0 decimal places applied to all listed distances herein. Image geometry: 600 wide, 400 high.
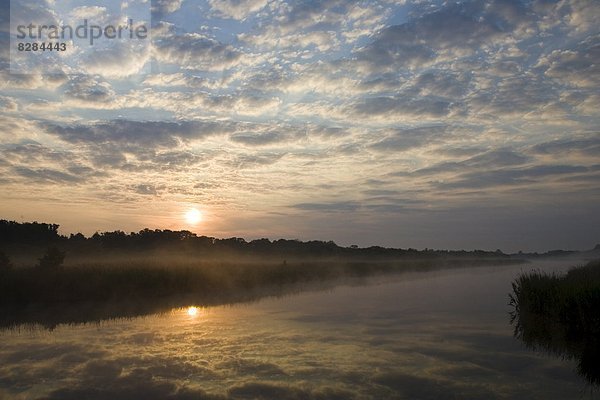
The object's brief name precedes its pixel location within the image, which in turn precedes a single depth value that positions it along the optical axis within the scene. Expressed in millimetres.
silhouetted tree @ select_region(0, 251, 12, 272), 24047
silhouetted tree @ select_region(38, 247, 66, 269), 25072
